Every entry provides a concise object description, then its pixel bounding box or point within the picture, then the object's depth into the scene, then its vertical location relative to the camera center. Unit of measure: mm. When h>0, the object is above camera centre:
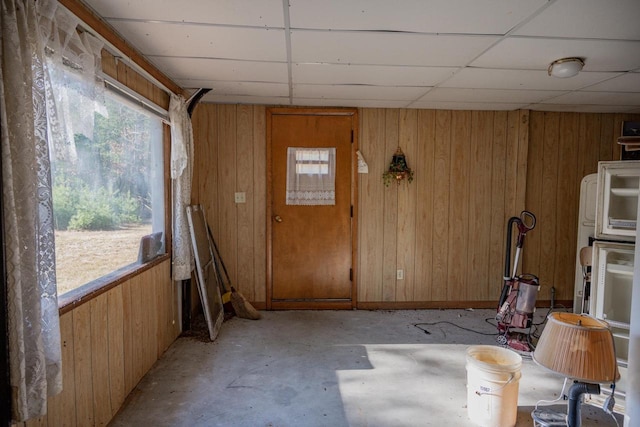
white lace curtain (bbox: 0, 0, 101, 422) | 1265 +5
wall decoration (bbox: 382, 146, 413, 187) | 4090 +285
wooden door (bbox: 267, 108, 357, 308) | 4082 -330
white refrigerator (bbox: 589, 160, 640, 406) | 2434 -340
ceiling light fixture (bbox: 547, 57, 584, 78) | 2520 +908
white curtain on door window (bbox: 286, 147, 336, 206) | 4098 +212
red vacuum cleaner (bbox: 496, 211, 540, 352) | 3168 -975
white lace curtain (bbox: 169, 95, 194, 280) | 3039 +66
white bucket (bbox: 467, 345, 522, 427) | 2062 -1117
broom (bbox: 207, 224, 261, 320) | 3830 -1110
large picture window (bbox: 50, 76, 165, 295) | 1723 +30
